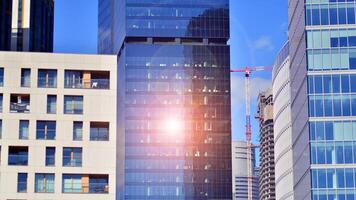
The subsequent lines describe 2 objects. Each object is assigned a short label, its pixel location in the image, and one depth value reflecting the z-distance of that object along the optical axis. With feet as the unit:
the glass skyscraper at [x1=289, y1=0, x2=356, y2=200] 440.45
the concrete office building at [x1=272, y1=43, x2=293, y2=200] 569.23
